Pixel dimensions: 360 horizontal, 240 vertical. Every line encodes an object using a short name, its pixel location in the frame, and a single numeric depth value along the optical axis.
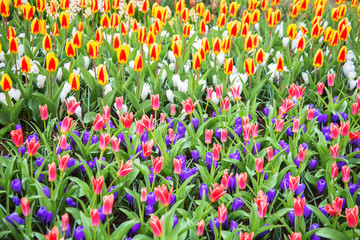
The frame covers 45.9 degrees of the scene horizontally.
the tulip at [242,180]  2.29
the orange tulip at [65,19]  3.77
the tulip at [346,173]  2.38
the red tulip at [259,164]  2.39
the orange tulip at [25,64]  2.95
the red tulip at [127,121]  2.60
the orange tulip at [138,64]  3.14
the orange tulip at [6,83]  2.80
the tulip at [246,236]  1.98
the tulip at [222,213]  2.04
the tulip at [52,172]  2.23
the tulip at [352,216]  1.98
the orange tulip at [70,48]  3.23
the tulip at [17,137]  2.47
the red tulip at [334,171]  2.40
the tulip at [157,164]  2.27
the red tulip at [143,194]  2.18
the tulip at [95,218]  1.92
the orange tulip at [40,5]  4.07
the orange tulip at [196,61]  3.20
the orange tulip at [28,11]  3.75
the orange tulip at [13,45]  3.17
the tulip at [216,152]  2.48
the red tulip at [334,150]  2.56
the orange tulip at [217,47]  3.45
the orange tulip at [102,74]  2.88
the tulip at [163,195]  2.01
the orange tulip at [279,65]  3.32
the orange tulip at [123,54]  3.08
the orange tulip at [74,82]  2.89
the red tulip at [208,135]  2.75
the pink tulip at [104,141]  2.46
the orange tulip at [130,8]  4.06
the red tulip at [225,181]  2.26
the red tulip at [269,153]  2.56
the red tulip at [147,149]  2.45
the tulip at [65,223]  1.99
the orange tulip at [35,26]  3.62
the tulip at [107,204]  1.94
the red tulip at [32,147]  2.36
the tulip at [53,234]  1.79
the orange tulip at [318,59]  3.39
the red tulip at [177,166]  2.40
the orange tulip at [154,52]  3.29
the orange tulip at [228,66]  3.29
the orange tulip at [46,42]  3.38
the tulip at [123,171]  2.12
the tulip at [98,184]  2.06
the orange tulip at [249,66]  3.26
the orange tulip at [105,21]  3.92
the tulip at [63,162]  2.32
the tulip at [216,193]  2.09
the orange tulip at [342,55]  3.48
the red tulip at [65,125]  2.52
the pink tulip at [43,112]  2.69
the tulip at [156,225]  1.82
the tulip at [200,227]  2.03
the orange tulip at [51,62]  3.01
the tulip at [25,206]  2.00
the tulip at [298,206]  2.10
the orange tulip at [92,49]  3.22
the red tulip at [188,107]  2.82
